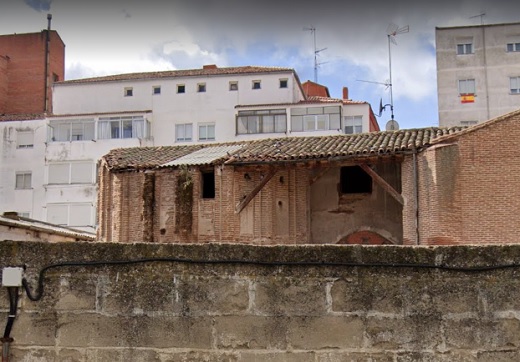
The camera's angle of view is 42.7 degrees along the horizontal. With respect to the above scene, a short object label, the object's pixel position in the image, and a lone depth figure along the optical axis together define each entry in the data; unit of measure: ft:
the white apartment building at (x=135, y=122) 149.38
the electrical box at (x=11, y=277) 15.80
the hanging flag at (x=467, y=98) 163.63
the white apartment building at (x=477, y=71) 163.84
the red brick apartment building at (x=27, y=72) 176.65
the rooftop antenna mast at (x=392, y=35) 135.23
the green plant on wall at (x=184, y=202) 84.99
